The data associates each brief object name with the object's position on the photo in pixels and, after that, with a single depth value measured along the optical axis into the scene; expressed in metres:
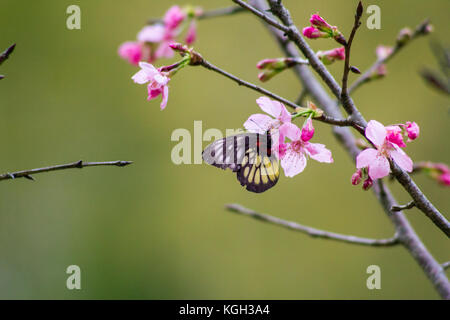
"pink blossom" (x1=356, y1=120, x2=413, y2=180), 1.12
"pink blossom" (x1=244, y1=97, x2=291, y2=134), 1.13
